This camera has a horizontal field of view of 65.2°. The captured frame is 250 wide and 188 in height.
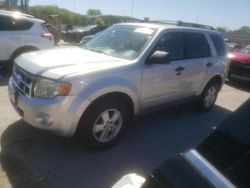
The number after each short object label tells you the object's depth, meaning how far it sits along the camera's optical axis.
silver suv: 2.38
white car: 5.33
